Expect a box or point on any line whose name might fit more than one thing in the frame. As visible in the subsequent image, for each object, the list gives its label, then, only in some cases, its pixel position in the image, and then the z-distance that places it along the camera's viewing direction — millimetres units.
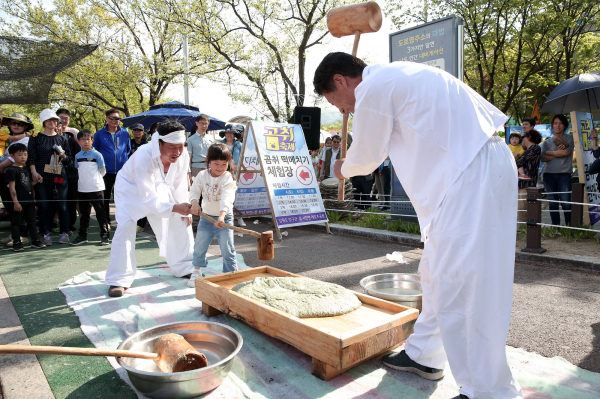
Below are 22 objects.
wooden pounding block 2209
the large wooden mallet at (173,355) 2199
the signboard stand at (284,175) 7016
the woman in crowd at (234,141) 7934
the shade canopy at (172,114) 9969
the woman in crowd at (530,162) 6676
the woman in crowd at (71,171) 6922
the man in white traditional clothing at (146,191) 3812
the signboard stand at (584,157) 6516
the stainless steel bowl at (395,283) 3471
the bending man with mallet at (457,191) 1873
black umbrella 6496
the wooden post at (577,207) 6133
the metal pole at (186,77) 15992
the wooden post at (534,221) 5281
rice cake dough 2662
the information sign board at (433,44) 7004
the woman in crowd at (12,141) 6465
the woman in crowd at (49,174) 6363
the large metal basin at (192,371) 2020
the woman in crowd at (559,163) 6484
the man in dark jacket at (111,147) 7234
